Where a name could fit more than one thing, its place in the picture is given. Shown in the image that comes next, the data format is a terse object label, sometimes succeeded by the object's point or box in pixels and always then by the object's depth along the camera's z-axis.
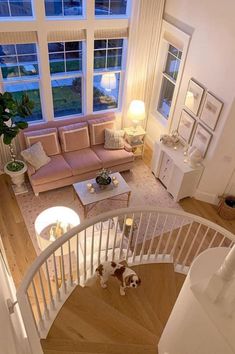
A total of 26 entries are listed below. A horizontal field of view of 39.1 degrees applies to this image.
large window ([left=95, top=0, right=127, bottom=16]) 5.66
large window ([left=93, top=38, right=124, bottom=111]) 6.16
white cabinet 5.78
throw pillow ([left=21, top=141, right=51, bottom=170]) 5.82
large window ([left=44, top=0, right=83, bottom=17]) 5.37
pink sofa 5.91
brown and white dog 3.22
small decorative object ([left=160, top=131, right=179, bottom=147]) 6.20
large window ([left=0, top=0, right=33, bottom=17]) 5.05
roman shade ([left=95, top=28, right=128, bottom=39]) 5.83
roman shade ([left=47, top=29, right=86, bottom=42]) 5.52
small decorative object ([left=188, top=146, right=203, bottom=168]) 5.69
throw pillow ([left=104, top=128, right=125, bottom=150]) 6.47
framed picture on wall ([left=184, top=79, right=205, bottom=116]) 5.52
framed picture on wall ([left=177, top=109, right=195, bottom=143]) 5.89
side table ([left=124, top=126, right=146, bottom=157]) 6.71
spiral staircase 2.88
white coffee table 5.49
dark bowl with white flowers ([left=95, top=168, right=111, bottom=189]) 5.65
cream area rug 5.75
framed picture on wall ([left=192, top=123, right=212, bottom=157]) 5.55
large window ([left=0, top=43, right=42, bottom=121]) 5.46
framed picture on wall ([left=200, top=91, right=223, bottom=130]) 5.19
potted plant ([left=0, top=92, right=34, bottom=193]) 5.04
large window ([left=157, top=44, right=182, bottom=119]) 6.20
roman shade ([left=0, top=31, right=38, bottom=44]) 5.17
